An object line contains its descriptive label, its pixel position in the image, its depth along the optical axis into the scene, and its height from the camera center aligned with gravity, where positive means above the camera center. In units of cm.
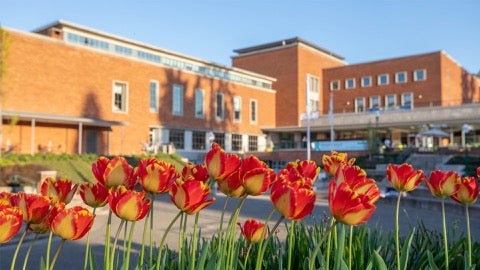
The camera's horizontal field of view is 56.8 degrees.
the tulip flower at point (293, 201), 142 -16
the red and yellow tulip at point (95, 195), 179 -18
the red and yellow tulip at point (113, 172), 175 -8
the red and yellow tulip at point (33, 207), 158 -20
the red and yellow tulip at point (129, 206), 151 -19
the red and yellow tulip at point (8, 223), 137 -22
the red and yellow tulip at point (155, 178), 164 -10
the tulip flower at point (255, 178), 164 -10
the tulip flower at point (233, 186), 178 -14
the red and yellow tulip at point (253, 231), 218 -40
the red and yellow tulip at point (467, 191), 220 -19
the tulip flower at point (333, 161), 234 -5
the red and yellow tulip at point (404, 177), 213 -13
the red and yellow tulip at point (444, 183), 222 -16
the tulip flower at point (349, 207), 133 -17
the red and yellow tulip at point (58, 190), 184 -16
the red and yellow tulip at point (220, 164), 173 -5
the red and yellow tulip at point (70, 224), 144 -24
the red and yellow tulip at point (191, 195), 156 -16
